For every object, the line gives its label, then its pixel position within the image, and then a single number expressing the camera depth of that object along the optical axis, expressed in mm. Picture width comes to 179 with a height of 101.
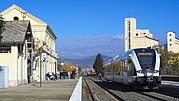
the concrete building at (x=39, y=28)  52872
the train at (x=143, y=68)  19020
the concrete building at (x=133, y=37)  115534
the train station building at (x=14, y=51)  27685
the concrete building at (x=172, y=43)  111732
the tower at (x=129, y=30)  118830
